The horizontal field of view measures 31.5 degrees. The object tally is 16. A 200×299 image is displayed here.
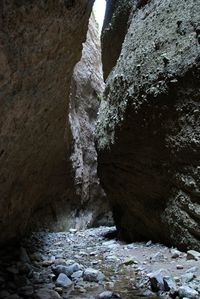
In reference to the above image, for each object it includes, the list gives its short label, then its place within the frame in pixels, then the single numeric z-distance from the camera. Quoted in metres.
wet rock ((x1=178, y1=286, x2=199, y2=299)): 2.62
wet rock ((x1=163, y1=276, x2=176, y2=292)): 2.83
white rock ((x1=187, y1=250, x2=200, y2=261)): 3.61
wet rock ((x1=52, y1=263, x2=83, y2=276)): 3.51
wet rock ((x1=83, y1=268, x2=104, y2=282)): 3.30
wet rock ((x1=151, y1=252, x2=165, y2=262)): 3.92
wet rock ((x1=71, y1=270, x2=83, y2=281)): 3.37
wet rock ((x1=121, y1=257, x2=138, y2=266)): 3.93
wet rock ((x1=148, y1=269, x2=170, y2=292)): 2.88
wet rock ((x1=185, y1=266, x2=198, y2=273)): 3.20
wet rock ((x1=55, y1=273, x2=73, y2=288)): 3.15
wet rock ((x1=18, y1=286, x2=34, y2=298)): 2.86
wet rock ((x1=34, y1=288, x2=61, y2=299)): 2.80
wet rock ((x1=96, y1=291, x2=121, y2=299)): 2.76
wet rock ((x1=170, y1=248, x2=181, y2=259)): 3.93
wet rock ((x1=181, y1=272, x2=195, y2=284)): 2.96
